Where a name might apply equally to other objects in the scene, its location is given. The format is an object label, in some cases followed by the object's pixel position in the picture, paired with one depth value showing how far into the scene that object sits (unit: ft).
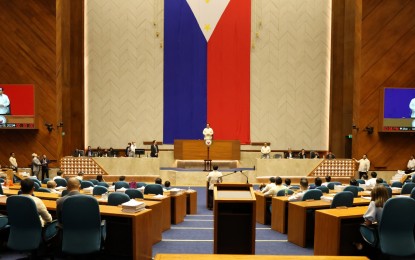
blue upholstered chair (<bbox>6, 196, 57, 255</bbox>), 17.11
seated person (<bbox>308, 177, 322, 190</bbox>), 30.47
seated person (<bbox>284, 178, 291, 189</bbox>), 32.91
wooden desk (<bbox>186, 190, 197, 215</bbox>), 36.17
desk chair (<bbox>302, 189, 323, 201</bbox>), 26.43
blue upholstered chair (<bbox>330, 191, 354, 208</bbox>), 22.74
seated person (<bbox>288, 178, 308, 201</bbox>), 26.84
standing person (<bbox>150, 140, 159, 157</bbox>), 64.34
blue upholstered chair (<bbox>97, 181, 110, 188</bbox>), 32.85
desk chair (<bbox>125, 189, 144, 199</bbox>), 25.82
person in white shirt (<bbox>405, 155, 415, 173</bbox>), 57.46
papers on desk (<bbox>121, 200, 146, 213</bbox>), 18.57
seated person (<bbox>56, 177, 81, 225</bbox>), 17.74
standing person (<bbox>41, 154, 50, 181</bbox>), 58.18
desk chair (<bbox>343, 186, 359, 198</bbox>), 29.33
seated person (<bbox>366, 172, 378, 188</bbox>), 34.12
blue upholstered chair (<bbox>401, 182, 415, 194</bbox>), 29.55
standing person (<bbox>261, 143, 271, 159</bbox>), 65.45
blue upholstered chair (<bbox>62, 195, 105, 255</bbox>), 16.43
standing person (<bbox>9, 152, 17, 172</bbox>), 57.14
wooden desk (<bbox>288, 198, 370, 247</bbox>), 23.90
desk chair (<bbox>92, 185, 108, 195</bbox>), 27.43
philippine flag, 75.20
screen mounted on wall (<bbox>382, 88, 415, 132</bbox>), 58.54
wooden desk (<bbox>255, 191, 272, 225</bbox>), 32.09
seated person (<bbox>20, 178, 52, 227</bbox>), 17.42
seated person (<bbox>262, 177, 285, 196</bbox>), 31.30
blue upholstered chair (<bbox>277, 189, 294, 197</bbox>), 30.17
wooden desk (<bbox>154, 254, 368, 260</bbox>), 10.95
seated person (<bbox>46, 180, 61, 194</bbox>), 29.15
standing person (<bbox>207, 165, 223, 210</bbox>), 38.40
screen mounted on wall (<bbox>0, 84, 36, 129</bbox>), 59.62
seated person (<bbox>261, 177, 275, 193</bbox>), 32.12
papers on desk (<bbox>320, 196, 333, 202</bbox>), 24.63
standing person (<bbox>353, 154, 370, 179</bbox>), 57.41
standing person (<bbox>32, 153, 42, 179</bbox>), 57.16
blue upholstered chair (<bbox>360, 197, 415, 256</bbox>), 16.99
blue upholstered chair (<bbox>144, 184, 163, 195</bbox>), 29.66
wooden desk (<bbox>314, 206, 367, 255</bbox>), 19.03
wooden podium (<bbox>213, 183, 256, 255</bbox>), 15.78
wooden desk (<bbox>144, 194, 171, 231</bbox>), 27.13
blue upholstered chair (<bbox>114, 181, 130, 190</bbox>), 31.12
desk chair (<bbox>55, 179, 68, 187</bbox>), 34.53
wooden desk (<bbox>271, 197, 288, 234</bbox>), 27.67
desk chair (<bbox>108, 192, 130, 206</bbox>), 22.24
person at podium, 62.70
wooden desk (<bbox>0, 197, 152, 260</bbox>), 18.25
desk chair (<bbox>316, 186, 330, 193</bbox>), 30.35
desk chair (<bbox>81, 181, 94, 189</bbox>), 32.52
